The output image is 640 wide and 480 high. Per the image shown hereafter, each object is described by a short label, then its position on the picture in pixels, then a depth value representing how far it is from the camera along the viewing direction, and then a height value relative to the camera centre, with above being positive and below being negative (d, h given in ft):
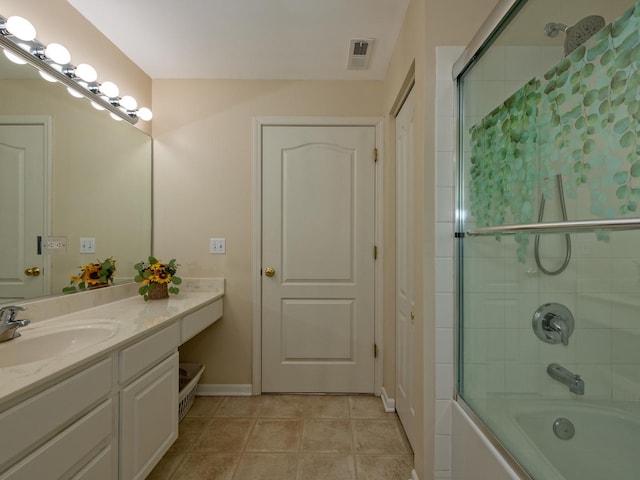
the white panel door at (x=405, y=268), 5.94 -0.47
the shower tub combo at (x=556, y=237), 2.46 +0.07
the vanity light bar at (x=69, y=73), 4.49 +2.82
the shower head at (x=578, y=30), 2.58 +1.78
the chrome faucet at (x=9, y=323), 3.95 -0.97
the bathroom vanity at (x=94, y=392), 2.86 -1.62
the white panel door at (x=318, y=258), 7.98 -0.34
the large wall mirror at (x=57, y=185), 4.61 +1.01
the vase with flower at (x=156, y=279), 6.75 -0.73
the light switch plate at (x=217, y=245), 7.99 -0.03
